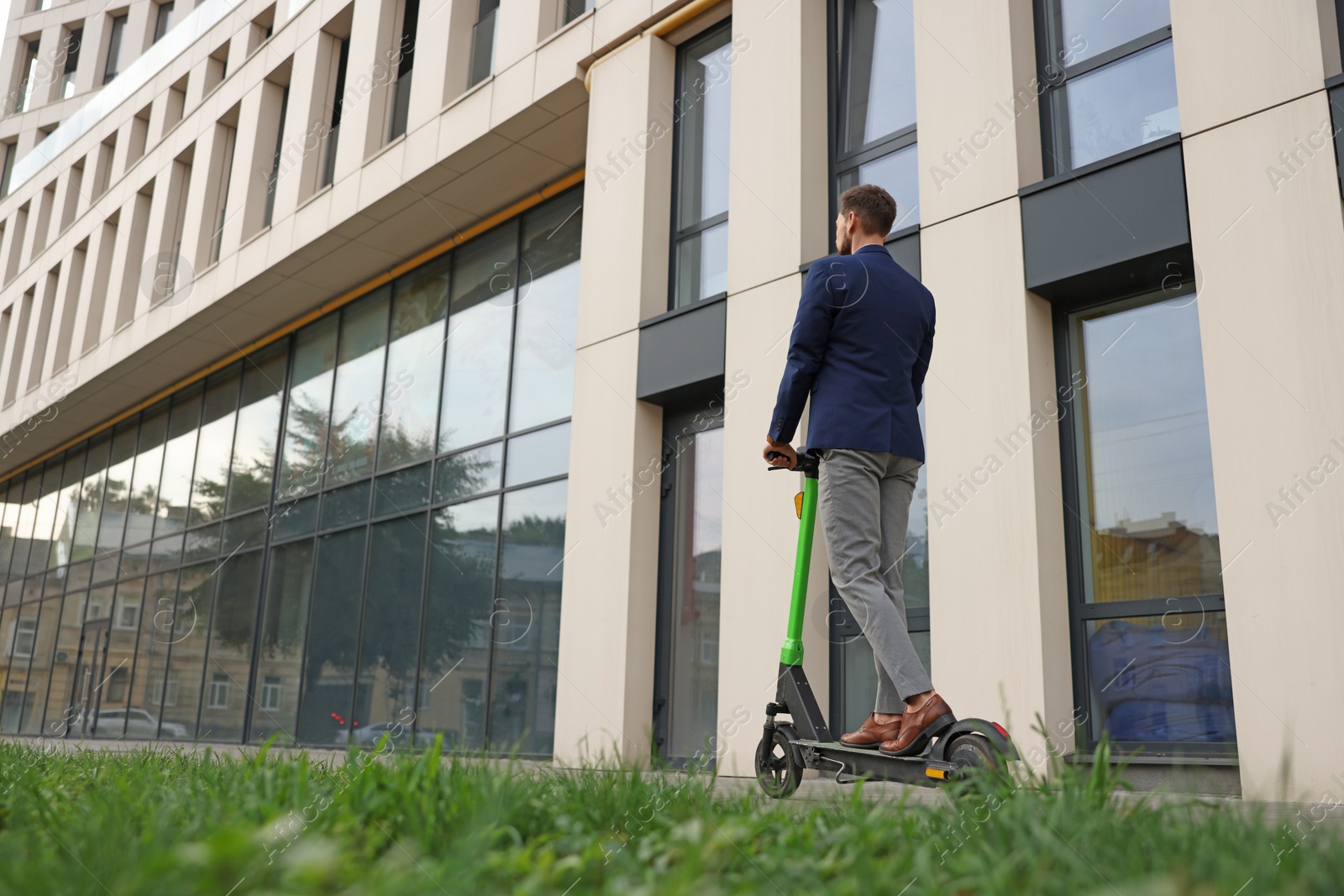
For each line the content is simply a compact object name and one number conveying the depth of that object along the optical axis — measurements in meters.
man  4.00
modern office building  5.50
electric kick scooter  3.55
